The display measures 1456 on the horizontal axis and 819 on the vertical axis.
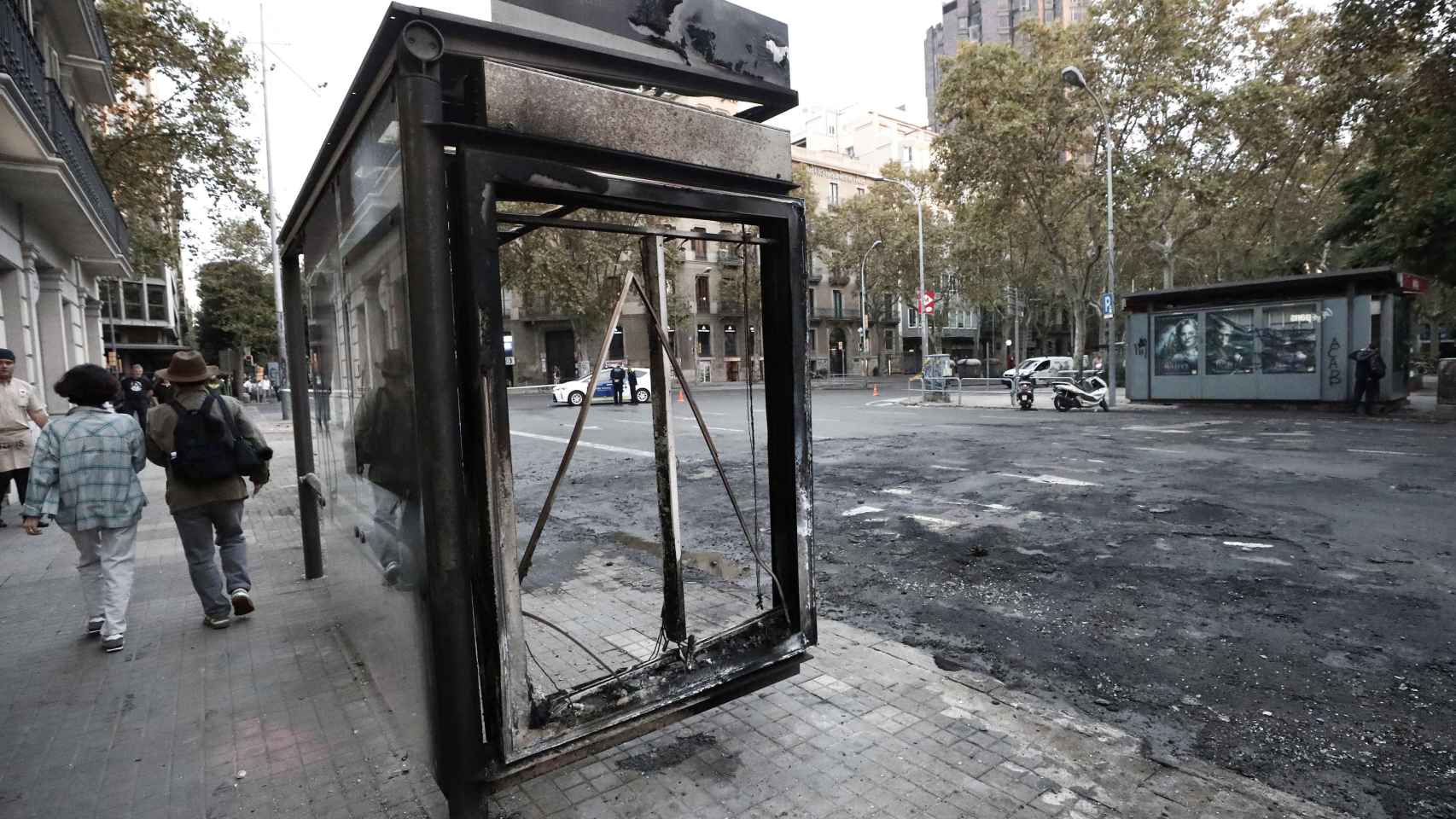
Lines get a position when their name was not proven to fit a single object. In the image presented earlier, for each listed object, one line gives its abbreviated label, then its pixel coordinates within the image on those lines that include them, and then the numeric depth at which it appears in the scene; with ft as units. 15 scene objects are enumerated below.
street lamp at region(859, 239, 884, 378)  137.90
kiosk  53.01
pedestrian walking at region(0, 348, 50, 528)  23.26
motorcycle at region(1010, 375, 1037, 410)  66.49
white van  104.47
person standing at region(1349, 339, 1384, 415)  49.96
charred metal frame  6.91
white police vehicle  87.66
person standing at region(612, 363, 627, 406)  77.92
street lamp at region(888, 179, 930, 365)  95.81
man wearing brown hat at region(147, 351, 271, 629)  15.15
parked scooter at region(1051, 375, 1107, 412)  63.16
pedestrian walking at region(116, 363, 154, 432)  46.01
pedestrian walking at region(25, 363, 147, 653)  14.02
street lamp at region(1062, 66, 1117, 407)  61.82
